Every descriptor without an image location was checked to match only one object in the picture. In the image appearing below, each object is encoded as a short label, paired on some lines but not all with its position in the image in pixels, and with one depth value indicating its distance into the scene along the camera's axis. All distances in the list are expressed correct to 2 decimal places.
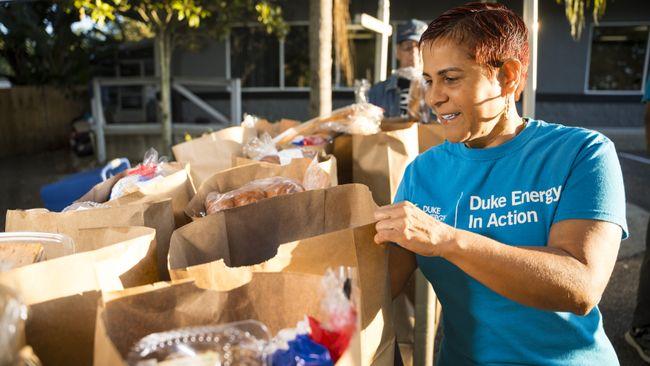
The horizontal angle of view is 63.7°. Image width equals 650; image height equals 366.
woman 1.11
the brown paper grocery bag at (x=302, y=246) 1.11
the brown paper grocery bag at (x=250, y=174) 1.64
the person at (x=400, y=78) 3.80
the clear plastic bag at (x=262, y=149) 2.12
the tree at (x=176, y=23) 7.51
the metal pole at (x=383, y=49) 3.07
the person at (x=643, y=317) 3.07
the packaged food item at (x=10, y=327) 0.73
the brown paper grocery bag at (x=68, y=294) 0.91
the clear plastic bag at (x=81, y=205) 1.55
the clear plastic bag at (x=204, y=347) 0.81
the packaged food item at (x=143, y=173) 1.72
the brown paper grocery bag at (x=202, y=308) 0.88
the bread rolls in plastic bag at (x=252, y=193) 1.52
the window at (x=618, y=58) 10.48
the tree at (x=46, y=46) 10.53
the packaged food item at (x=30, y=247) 1.04
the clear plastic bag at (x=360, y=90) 2.90
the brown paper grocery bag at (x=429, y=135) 2.43
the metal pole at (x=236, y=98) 8.68
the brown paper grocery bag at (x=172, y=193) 1.50
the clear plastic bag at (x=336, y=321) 0.87
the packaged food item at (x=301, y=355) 0.83
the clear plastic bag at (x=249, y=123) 2.56
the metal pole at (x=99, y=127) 9.35
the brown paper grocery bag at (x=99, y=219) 1.24
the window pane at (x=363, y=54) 10.60
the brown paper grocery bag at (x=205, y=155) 2.17
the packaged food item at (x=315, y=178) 1.68
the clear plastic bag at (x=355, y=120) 2.29
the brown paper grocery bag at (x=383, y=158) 2.05
